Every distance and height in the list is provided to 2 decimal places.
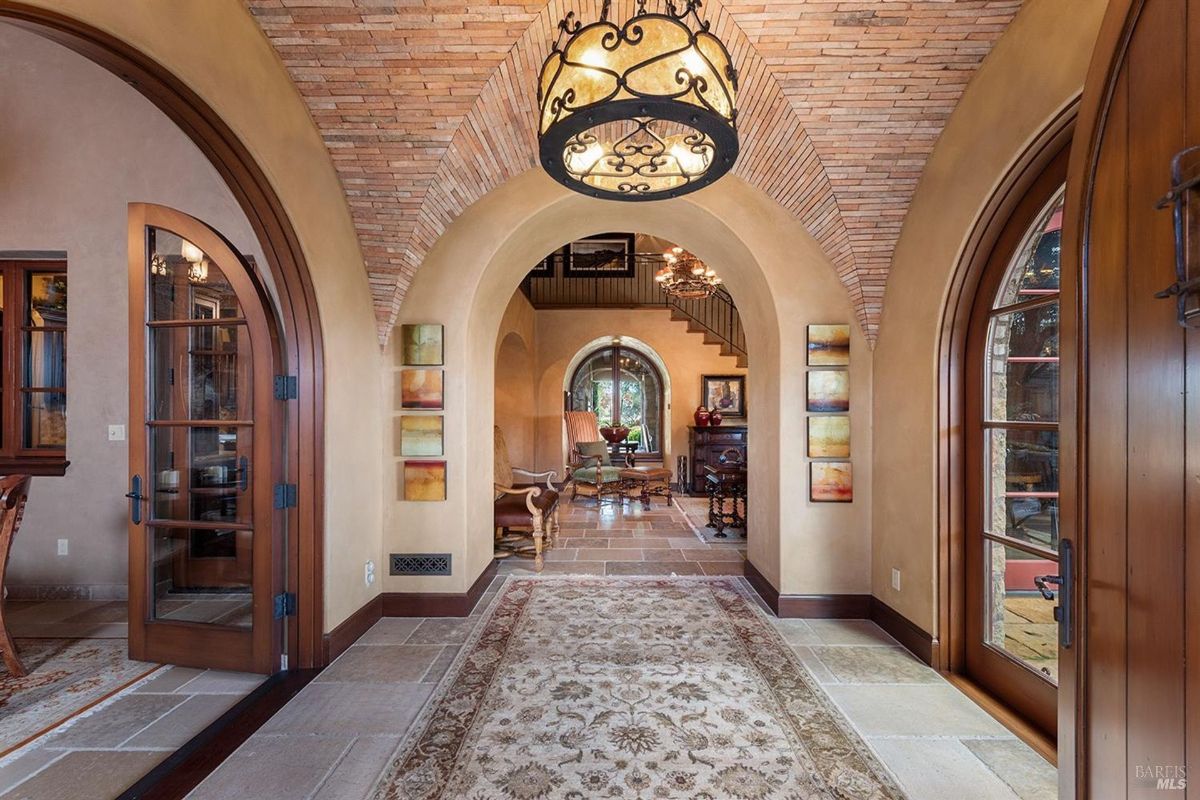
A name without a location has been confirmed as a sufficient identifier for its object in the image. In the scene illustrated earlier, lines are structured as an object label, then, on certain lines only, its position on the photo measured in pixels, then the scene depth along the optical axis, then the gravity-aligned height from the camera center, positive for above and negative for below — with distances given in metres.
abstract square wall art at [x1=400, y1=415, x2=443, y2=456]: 3.62 -0.22
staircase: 9.40 +2.10
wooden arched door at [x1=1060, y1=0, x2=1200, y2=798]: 0.97 -0.03
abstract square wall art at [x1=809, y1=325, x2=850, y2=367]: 3.55 +0.41
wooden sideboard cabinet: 8.34 -0.66
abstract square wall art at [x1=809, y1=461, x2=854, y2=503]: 3.52 -0.56
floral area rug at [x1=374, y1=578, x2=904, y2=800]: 1.91 -1.45
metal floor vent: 3.60 -1.15
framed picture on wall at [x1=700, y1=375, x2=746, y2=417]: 9.34 +0.21
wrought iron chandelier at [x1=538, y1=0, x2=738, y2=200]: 1.34 +0.89
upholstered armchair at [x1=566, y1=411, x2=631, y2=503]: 7.28 -0.93
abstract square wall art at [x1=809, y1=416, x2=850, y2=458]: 3.53 -0.25
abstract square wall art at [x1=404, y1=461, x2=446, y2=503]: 3.61 -0.57
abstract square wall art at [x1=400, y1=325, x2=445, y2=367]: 3.63 +0.43
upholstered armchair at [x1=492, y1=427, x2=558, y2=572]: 4.65 -1.01
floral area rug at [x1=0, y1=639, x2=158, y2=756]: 2.29 -1.44
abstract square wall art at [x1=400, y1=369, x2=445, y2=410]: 3.63 +0.12
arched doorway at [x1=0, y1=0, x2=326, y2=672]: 2.56 +0.04
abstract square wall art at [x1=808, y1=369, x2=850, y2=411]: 3.54 +0.09
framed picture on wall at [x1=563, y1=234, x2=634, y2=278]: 9.70 +2.89
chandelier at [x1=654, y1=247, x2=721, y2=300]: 6.82 +1.81
